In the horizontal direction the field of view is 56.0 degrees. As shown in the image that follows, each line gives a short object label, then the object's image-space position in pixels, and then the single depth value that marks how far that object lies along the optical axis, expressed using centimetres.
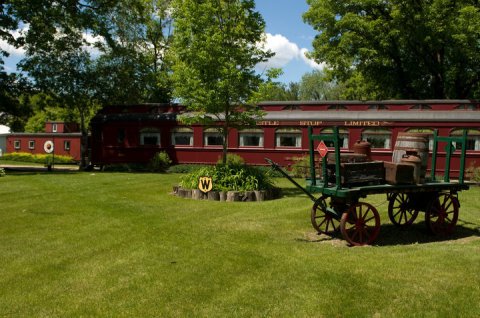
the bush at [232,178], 1409
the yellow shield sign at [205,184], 1385
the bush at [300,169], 2166
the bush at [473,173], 1972
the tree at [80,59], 2531
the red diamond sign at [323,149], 806
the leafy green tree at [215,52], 1481
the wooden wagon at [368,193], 823
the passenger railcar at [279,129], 2158
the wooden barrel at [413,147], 922
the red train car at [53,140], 4244
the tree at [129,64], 2941
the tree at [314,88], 7519
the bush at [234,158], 2249
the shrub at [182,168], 2391
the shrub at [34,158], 3997
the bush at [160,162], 2512
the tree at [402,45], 2659
